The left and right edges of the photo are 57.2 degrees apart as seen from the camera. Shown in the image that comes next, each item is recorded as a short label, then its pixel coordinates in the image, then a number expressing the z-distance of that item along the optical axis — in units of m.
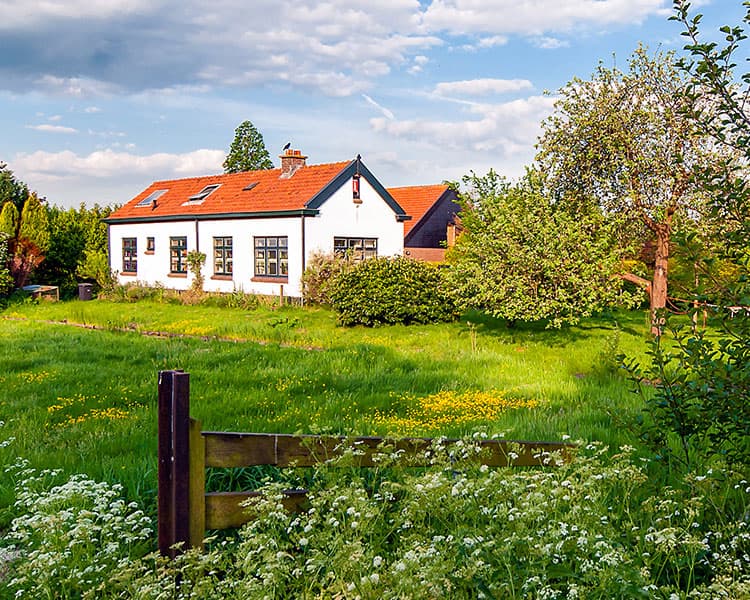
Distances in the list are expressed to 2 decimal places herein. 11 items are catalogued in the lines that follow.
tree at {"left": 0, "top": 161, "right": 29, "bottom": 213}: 31.53
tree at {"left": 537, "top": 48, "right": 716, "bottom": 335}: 14.09
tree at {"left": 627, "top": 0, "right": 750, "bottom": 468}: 3.98
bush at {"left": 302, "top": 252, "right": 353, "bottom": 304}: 21.88
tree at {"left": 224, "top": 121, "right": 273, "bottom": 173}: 47.53
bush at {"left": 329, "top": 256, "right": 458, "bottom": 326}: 17.06
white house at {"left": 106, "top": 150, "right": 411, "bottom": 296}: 23.59
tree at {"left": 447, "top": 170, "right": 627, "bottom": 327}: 13.84
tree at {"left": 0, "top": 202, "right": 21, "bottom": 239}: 26.36
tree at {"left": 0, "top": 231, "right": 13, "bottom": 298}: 23.53
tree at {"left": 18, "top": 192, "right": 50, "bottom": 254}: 27.08
